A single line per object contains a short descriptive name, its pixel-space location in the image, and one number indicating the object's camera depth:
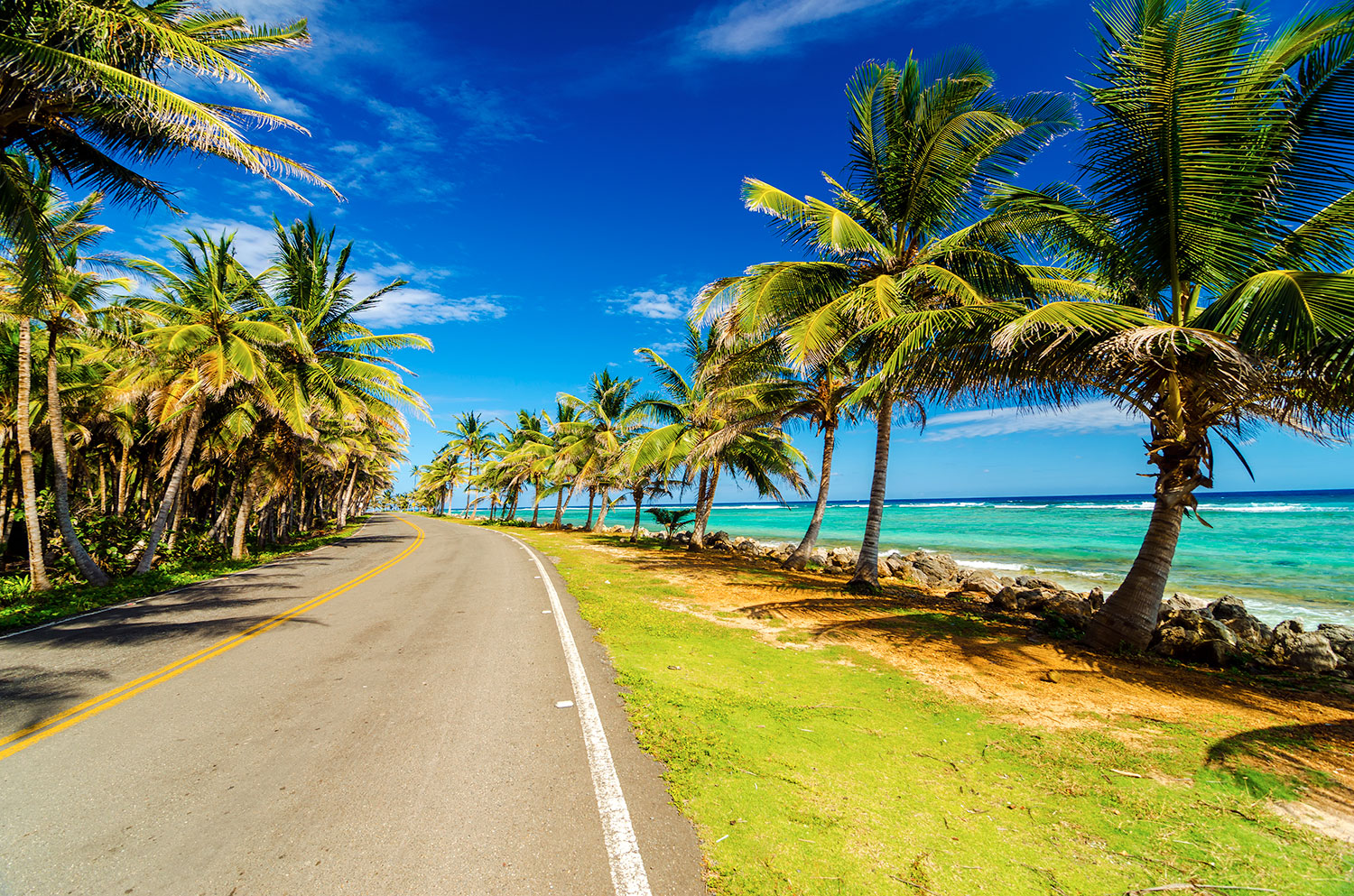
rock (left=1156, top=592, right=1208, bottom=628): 11.19
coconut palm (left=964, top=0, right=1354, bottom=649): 5.70
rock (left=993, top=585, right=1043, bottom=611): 11.58
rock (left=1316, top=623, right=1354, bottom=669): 7.13
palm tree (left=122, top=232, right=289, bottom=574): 13.34
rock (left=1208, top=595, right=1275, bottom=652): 8.00
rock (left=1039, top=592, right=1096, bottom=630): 9.58
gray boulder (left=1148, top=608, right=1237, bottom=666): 7.25
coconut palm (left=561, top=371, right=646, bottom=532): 30.52
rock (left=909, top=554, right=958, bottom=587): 15.82
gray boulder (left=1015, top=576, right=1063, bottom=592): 12.66
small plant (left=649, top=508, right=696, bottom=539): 30.28
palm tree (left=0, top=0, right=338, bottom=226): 5.52
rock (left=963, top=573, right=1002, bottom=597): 14.29
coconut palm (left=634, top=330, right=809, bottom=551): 16.81
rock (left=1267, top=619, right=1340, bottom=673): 7.05
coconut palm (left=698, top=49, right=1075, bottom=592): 10.09
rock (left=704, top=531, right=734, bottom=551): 26.12
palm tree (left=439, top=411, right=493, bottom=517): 56.34
